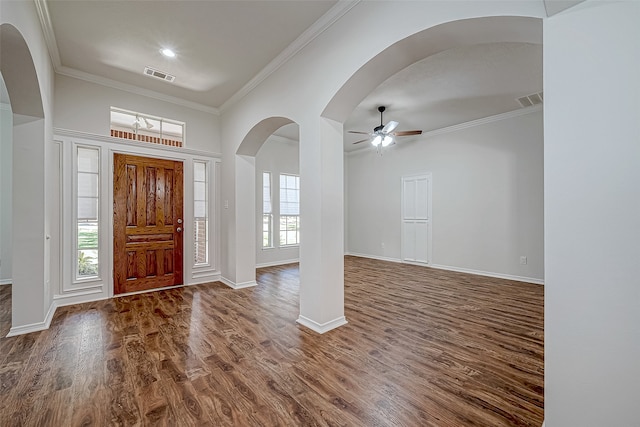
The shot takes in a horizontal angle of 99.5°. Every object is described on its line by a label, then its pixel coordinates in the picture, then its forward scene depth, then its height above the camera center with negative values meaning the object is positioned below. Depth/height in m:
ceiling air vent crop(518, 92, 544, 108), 4.19 +1.82
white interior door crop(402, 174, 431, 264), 6.18 -0.13
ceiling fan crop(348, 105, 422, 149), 4.54 +1.36
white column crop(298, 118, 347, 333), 2.78 -0.15
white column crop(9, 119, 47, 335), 2.73 -0.16
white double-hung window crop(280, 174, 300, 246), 6.70 +0.08
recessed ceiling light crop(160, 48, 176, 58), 3.18 +1.91
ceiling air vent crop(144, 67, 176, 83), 3.61 +1.91
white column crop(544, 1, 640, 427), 1.13 -0.01
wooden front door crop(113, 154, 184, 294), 4.02 -0.15
